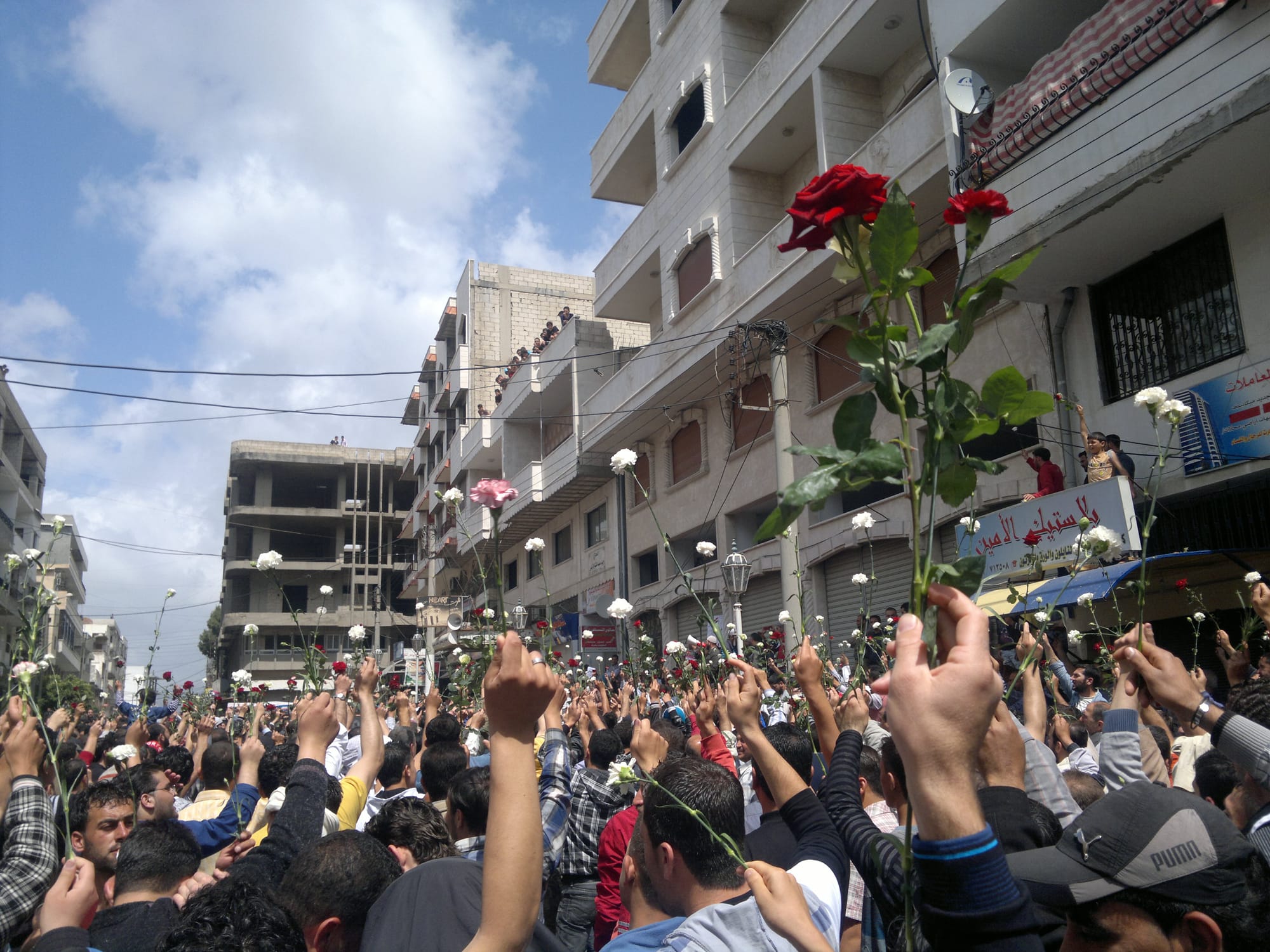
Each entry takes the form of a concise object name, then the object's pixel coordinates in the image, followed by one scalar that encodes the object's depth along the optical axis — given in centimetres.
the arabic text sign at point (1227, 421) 1030
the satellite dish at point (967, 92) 1263
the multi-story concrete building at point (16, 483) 3547
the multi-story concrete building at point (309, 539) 5253
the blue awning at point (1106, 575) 1001
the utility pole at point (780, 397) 1341
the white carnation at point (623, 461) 497
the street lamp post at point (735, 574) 1126
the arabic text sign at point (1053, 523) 1052
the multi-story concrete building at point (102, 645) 7394
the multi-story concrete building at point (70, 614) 4725
